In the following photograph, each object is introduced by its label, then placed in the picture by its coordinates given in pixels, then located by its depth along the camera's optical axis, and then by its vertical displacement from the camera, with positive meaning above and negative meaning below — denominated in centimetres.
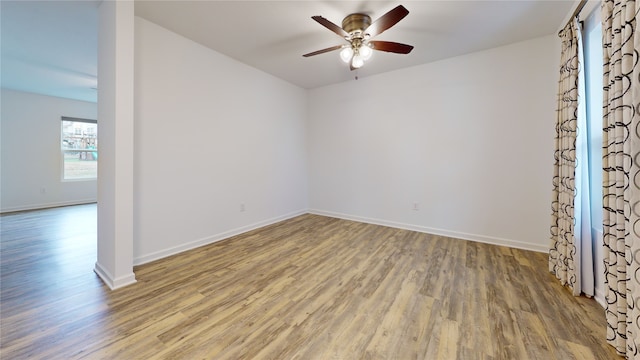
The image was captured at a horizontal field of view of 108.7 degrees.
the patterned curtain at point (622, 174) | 120 +3
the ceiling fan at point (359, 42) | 234 +147
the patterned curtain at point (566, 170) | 206 +9
